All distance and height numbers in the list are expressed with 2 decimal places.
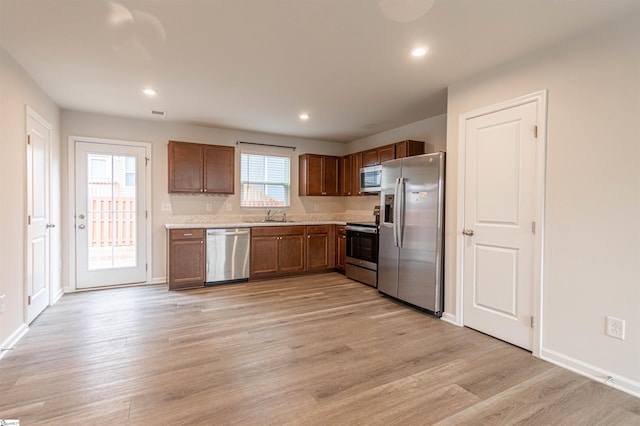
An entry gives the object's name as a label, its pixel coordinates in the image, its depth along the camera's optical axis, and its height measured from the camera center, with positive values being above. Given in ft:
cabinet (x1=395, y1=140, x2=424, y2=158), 15.19 +2.96
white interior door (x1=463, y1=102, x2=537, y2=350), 8.71 -0.35
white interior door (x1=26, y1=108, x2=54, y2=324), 10.31 -0.30
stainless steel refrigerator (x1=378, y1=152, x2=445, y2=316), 11.28 -0.79
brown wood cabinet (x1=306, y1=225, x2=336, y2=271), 17.98 -2.20
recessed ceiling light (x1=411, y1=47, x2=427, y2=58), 8.46 +4.26
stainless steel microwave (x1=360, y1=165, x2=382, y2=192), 16.65 +1.68
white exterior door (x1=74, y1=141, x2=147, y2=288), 14.52 -0.32
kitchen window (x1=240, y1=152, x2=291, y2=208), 18.31 +1.68
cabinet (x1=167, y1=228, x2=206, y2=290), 14.53 -2.33
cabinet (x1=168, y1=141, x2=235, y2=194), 15.76 +2.05
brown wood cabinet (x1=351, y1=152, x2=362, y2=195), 18.67 +2.23
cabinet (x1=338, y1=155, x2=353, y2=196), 19.70 +2.16
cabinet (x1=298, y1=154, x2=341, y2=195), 19.39 +2.12
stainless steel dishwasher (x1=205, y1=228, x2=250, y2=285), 15.37 -2.30
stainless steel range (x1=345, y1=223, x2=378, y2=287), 15.12 -2.17
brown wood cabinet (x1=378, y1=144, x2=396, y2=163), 15.85 +2.90
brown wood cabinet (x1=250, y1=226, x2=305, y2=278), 16.49 -2.23
